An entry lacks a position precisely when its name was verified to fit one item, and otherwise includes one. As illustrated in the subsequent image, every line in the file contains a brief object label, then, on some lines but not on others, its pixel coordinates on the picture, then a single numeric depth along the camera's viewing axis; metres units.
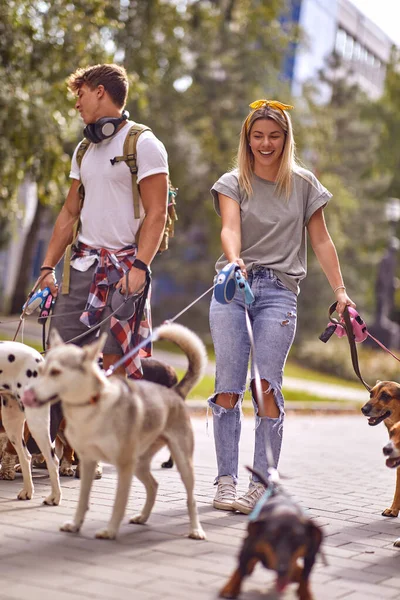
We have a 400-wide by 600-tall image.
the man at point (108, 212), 11.19
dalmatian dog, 10.40
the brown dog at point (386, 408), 12.91
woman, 11.57
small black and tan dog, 7.11
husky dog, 8.05
